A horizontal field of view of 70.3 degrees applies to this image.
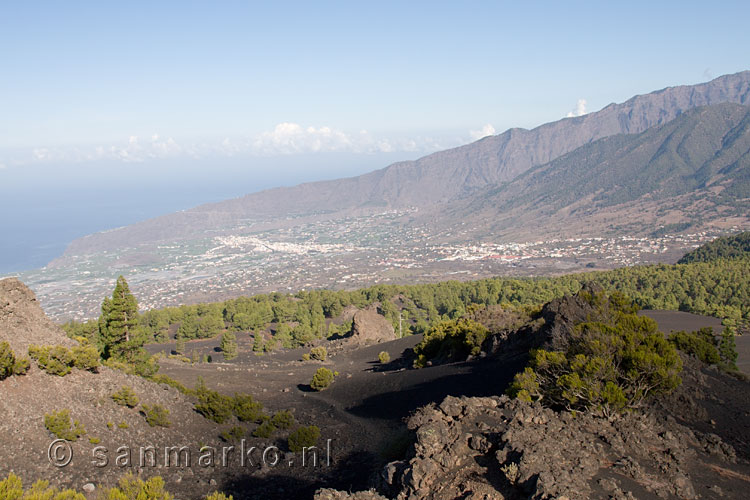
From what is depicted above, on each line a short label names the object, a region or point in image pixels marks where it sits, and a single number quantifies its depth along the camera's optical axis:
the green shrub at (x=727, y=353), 26.00
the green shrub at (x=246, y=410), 18.64
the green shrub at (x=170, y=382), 20.98
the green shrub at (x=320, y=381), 25.98
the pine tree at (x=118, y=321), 24.72
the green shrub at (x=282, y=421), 17.89
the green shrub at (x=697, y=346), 23.81
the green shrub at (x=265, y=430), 17.11
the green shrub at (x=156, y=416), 16.75
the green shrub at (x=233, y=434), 16.73
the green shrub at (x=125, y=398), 16.83
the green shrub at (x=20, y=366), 15.18
